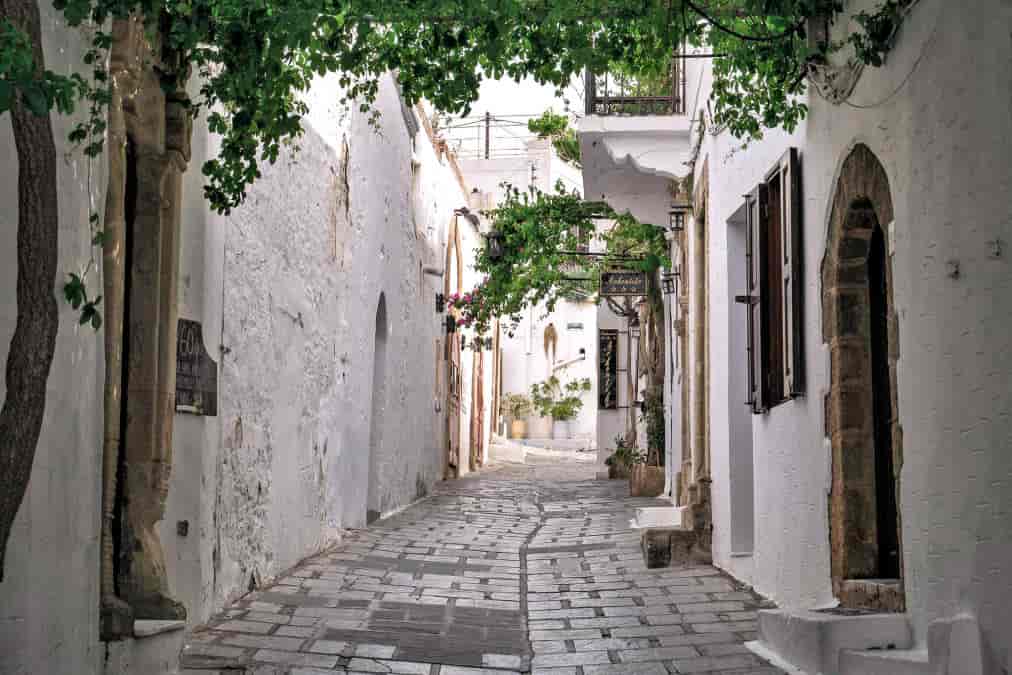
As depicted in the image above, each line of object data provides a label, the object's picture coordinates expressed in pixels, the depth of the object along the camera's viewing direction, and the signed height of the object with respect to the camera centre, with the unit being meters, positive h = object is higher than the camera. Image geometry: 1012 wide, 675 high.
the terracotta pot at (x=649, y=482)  18.05 -0.91
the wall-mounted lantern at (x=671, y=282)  15.34 +1.76
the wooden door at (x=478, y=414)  28.49 +0.12
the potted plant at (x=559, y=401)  43.03 +0.62
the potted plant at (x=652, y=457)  18.06 -0.58
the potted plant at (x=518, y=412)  43.94 +0.22
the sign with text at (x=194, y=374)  7.42 +0.27
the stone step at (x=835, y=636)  5.55 -0.98
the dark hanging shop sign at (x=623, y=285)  17.28 +1.86
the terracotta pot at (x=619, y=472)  22.91 -0.97
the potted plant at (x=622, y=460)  21.94 -0.74
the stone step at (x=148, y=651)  5.95 -1.14
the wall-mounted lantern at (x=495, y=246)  16.48 +2.28
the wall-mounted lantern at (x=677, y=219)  13.69 +2.23
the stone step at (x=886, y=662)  5.05 -1.01
